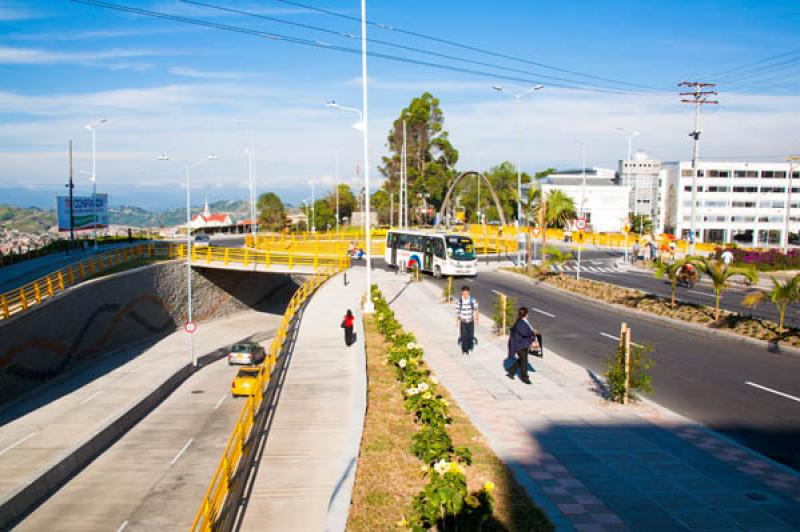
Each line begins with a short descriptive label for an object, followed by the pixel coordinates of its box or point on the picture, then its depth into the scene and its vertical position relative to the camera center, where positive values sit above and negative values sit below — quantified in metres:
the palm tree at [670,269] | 22.48 -1.85
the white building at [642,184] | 108.50 +6.84
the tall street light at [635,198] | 106.81 +4.21
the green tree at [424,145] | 90.62 +11.46
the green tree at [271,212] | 109.50 +1.06
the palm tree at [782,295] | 17.12 -2.10
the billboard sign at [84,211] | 51.59 +0.43
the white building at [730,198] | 96.38 +3.97
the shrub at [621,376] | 12.39 -3.23
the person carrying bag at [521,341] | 13.74 -2.83
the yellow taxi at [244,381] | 29.30 -8.06
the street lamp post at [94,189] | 53.34 +2.41
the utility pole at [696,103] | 38.12 +7.74
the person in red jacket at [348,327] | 20.34 -3.71
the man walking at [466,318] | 16.58 -2.82
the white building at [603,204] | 98.81 +2.86
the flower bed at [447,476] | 6.64 -3.36
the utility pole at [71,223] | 48.05 -0.66
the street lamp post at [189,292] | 36.76 -5.22
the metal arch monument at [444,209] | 61.12 +1.27
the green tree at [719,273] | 20.42 -1.75
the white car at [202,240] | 64.09 -2.59
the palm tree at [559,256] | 32.84 -1.99
